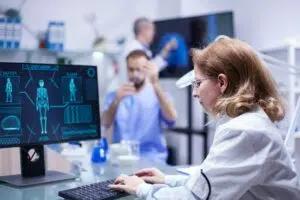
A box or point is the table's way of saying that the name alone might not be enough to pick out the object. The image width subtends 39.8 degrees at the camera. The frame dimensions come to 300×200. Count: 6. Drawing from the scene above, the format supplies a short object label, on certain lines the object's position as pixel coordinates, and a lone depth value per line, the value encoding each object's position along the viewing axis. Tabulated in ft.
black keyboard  3.96
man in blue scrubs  8.70
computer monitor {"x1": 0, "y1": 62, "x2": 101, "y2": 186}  4.63
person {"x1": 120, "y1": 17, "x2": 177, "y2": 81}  12.62
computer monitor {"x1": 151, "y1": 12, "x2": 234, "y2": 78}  11.02
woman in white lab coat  3.42
